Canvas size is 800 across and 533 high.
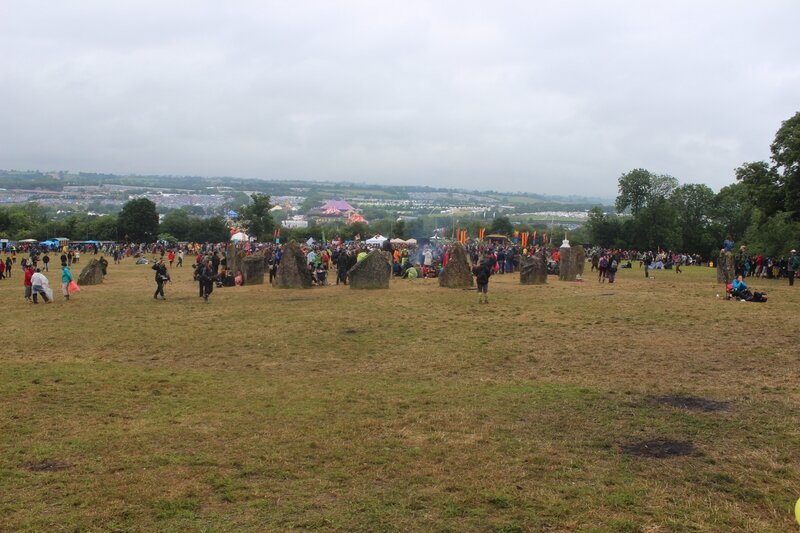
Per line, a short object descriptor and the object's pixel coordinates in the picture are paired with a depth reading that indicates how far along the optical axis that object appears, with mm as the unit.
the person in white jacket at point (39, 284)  24297
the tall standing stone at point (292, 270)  30047
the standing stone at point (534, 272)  32406
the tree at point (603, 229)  92688
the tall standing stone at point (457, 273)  30281
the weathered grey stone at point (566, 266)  35188
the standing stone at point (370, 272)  29516
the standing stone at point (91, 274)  33406
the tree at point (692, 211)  90750
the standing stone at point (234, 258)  37834
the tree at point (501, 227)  133125
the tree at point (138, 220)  107625
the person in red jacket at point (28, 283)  25000
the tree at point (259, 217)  116375
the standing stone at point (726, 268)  32000
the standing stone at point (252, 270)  32931
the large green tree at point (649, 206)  85938
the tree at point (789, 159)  37403
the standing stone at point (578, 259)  35875
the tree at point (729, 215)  89500
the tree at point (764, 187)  39969
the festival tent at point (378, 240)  75625
